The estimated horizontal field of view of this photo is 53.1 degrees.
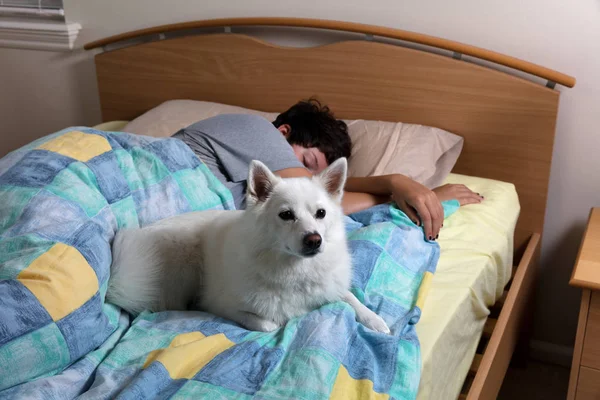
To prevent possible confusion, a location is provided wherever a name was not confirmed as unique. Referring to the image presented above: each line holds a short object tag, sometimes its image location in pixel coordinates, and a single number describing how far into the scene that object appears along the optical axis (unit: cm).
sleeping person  178
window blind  319
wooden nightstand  169
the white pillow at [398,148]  218
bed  166
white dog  130
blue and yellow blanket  107
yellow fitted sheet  136
